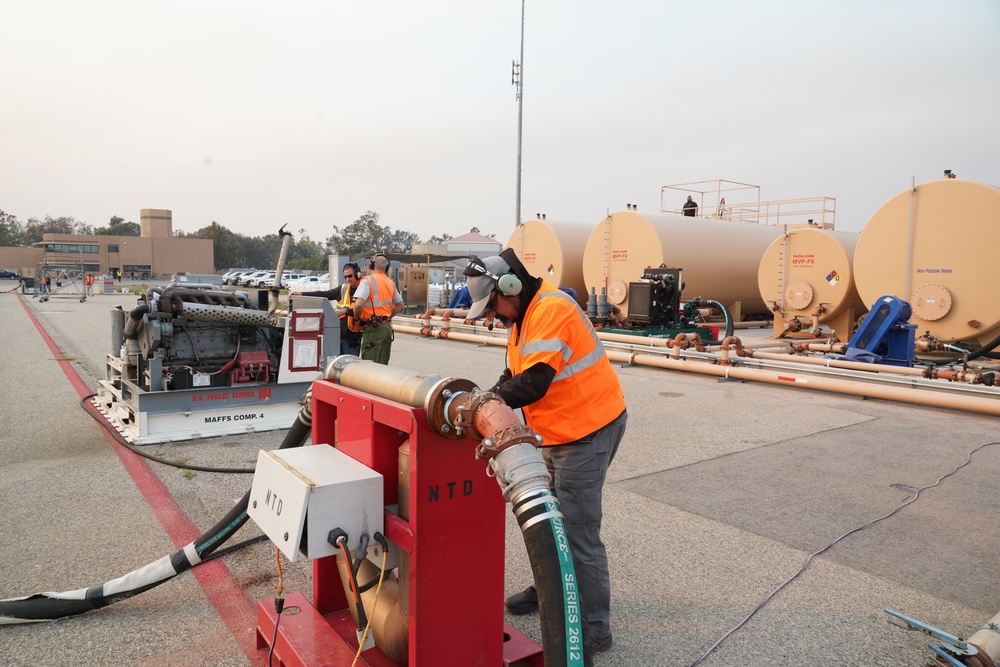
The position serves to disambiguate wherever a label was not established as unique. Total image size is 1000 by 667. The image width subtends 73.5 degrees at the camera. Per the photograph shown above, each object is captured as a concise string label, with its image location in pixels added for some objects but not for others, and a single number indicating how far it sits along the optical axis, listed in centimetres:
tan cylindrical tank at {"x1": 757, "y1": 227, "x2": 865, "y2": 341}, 1431
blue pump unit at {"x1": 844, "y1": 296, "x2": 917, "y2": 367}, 1047
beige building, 7950
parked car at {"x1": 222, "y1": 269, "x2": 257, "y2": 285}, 5222
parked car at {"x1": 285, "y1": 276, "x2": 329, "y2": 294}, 3934
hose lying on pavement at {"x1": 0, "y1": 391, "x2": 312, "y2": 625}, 310
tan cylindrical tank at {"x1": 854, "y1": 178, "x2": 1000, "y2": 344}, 1089
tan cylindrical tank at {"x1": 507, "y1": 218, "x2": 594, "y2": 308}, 1802
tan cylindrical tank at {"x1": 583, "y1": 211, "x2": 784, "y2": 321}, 1586
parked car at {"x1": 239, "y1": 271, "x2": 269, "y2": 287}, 4990
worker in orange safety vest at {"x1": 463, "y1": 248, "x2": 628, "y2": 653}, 287
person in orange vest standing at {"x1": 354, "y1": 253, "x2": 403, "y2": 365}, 762
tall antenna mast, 2358
